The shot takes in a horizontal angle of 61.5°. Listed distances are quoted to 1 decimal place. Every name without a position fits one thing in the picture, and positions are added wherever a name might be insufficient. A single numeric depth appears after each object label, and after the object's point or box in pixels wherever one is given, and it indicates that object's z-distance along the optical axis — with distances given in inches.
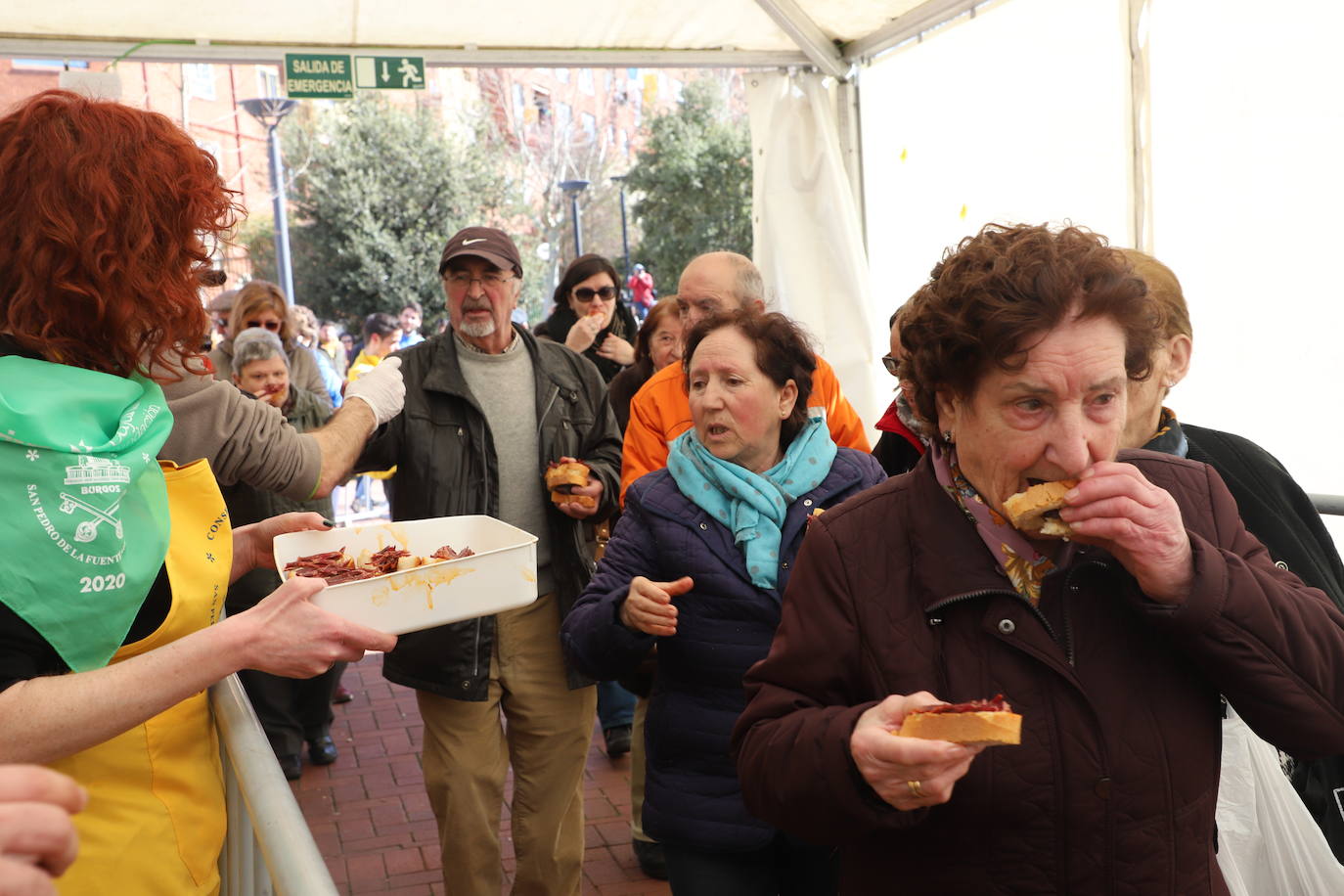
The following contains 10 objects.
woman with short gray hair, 204.2
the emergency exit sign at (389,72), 245.0
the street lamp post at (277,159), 655.1
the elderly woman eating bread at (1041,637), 63.5
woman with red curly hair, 61.6
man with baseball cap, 149.5
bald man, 149.4
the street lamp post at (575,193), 935.2
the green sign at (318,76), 241.3
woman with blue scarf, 107.9
